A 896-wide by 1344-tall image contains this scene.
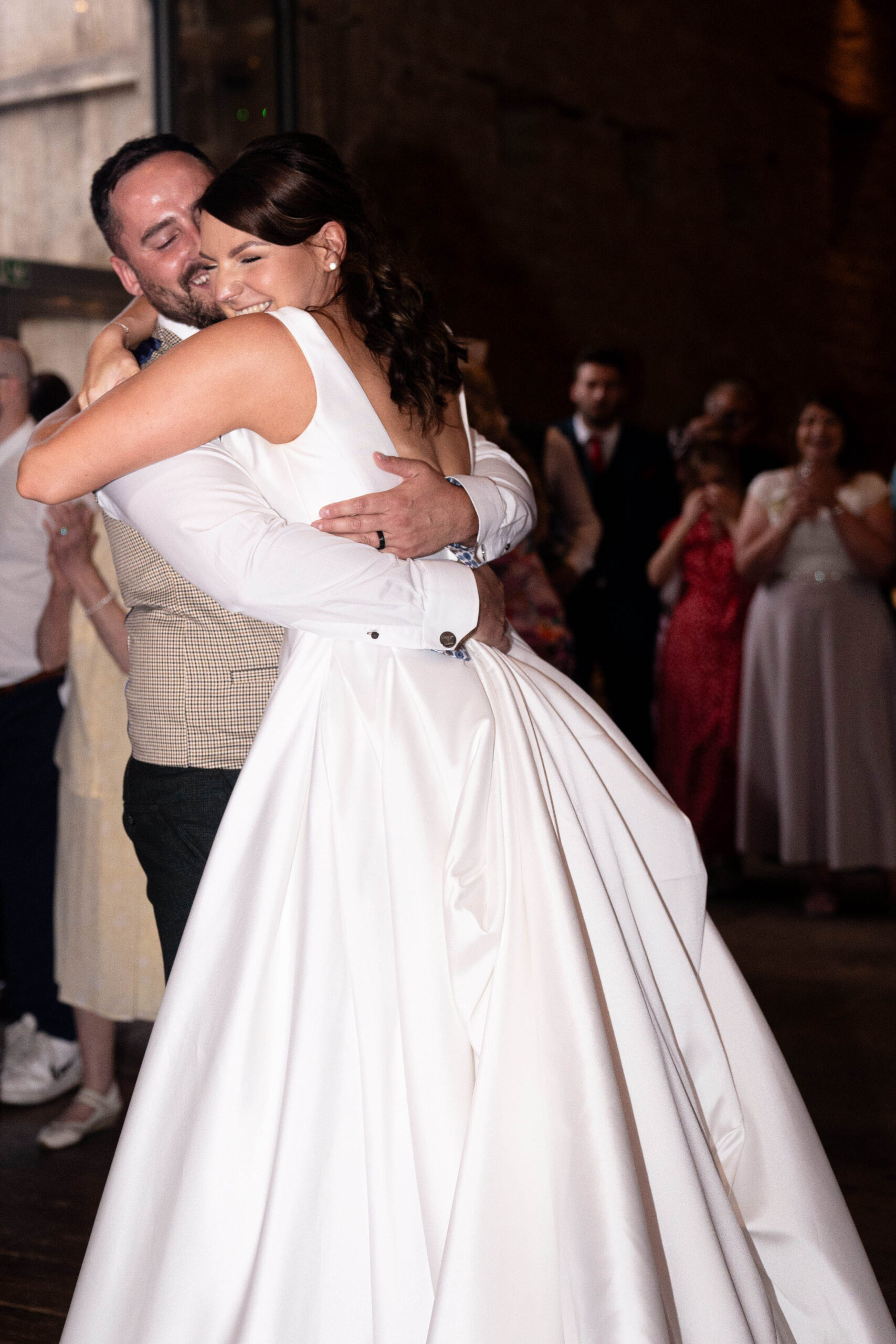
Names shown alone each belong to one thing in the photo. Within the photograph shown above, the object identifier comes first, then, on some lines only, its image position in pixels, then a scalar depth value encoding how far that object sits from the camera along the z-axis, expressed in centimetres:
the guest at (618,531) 495
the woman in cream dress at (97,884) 277
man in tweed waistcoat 144
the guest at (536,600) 375
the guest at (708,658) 489
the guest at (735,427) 509
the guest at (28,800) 315
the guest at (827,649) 455
